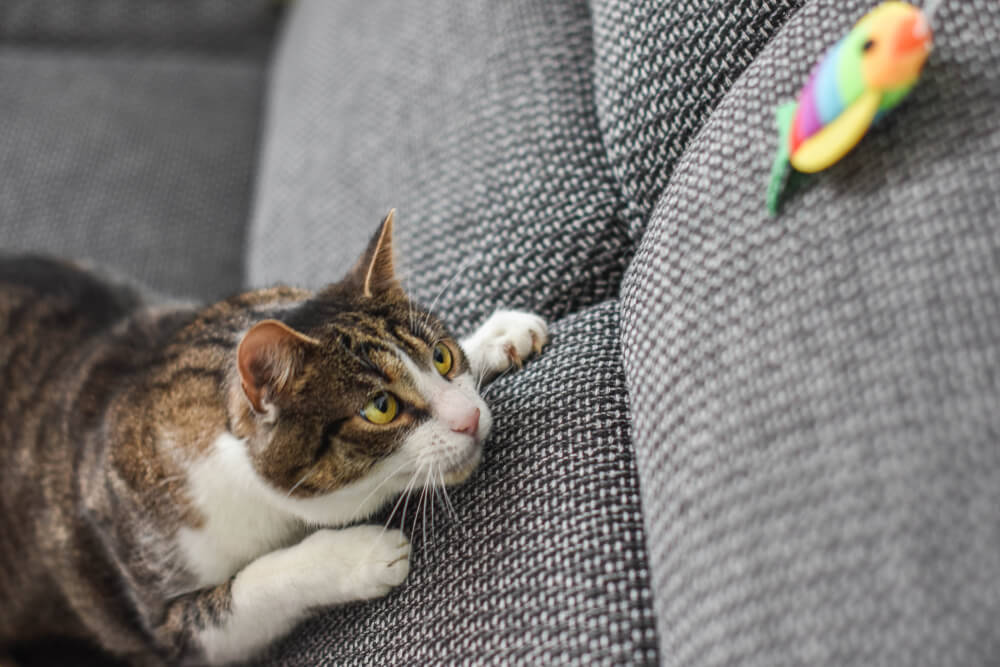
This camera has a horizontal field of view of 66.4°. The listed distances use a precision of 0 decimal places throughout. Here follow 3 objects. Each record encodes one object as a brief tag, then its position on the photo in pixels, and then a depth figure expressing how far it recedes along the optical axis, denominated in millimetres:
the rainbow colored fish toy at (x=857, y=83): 516
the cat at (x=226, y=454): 774
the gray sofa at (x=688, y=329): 506
